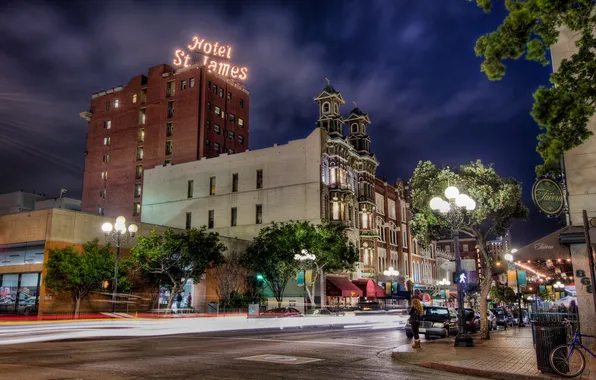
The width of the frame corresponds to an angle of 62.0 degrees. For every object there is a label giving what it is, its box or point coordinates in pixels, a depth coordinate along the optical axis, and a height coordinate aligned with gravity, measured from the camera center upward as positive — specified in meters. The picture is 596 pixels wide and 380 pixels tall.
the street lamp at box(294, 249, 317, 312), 41.97 +2.90
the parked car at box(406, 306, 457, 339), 23.66 -1.67
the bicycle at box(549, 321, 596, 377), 11.12 -1.58
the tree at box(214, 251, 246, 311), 48.03 +1.26
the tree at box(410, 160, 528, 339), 21.89 +4.04
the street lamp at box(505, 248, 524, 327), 30.16 +0.37
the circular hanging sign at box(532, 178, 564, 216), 19.06 +3.53
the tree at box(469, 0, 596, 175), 12.38 +5.88
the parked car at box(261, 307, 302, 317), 38.25 -1.74
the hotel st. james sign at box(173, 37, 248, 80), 78.12 +36.66
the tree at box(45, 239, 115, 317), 35.39 +1.44
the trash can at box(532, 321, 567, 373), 11.55 -1.19
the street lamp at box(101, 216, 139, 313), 28.56 +3.63
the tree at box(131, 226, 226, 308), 39.69 +2.84
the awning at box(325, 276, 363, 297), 54.69 +0.20
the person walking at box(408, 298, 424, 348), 18.12 -0.96
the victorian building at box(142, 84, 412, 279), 57.38 +12.47
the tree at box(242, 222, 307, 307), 47.97 +3.47
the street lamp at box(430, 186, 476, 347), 18.27 +2.60
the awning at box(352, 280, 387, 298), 60.19 +0.21
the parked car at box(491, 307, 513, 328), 31.96 -1.89
